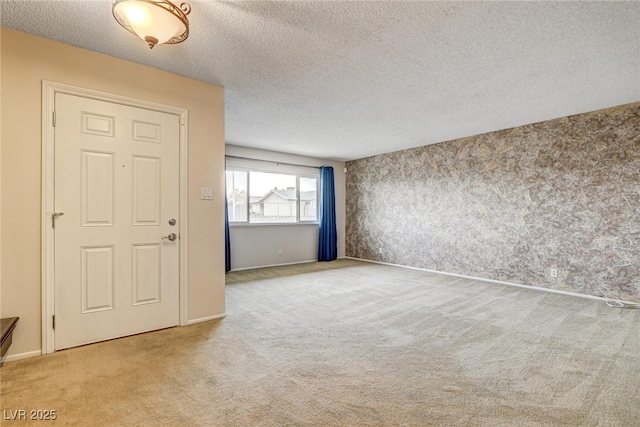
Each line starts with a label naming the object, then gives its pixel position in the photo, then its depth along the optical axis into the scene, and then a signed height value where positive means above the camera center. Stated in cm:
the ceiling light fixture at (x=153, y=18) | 159 +112
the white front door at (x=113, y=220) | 227 -6
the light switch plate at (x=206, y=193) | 288 +20
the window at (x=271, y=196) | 562 +35
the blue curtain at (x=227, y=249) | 525 -66
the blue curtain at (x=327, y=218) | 665 -13
